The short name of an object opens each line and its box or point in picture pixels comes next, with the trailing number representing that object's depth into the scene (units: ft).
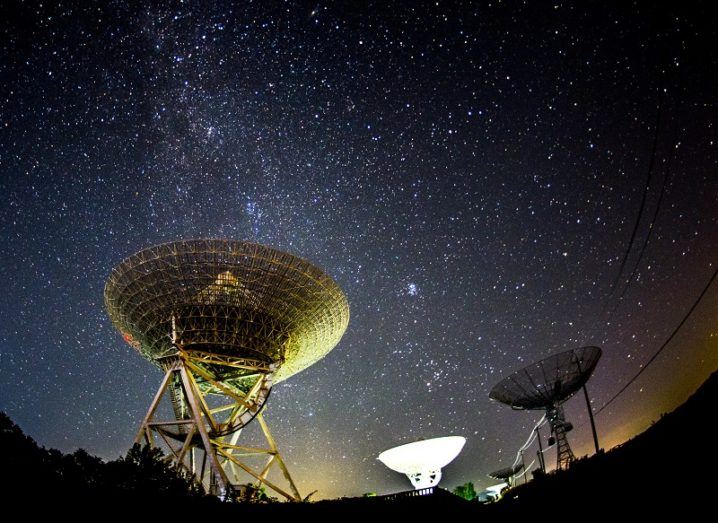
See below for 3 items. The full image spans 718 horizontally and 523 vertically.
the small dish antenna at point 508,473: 126.21
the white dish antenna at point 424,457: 103.81
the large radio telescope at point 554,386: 70.74
